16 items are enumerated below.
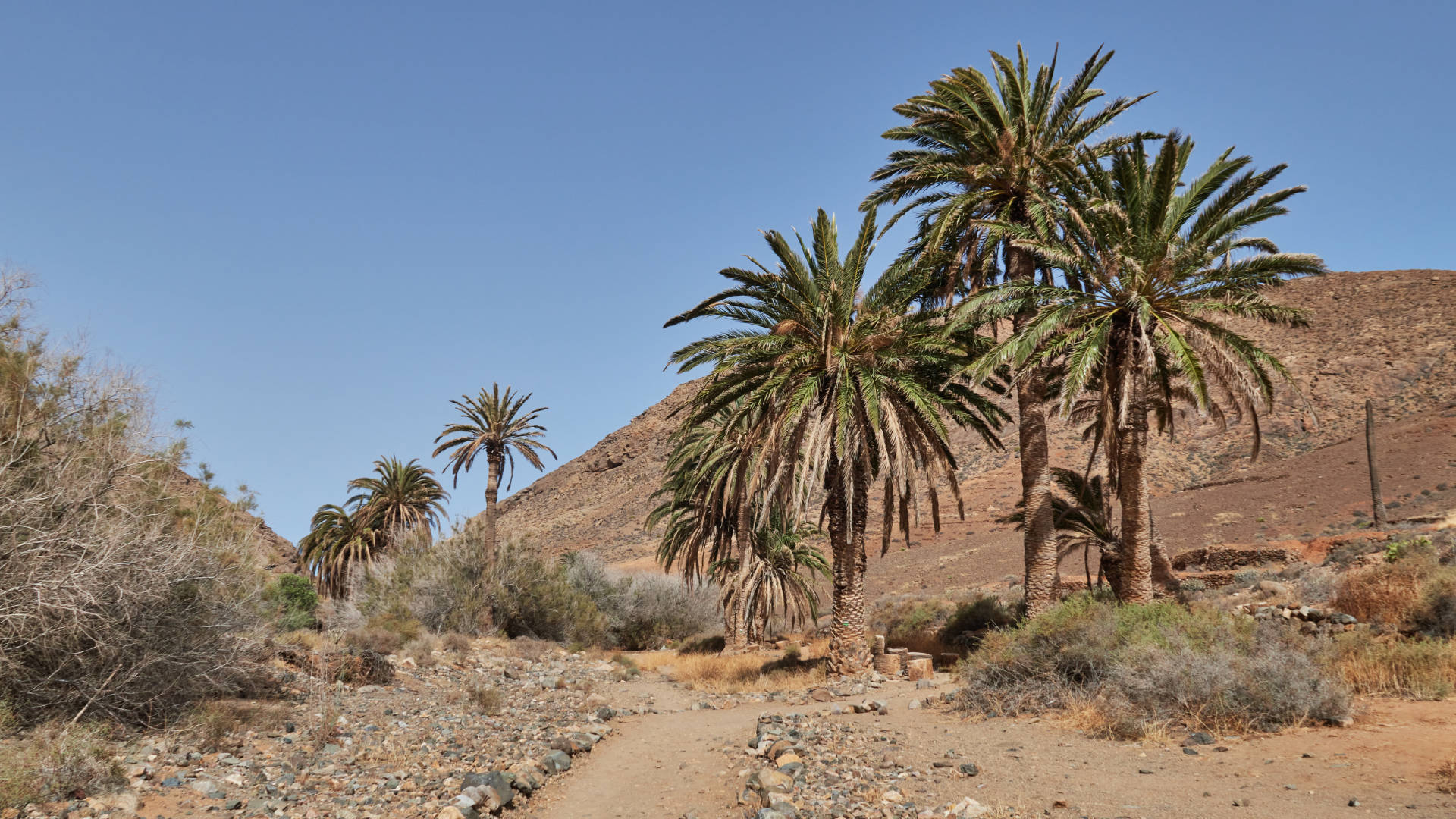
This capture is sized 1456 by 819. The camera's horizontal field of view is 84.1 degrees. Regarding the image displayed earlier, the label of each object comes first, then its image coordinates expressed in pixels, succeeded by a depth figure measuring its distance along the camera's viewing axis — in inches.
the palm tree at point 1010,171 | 681.0
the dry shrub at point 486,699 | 611.8
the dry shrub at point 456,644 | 914.7
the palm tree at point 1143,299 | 577.3
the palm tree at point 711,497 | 832.9
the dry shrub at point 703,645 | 1144.8
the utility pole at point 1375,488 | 1253.7
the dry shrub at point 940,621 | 927.0
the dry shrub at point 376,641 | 755.4
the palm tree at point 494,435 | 1282.0
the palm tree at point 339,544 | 1633.9
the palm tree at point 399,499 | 1577.3
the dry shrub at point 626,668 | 926.4
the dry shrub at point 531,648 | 1021.2
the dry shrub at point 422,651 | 773.3
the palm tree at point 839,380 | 666.8
